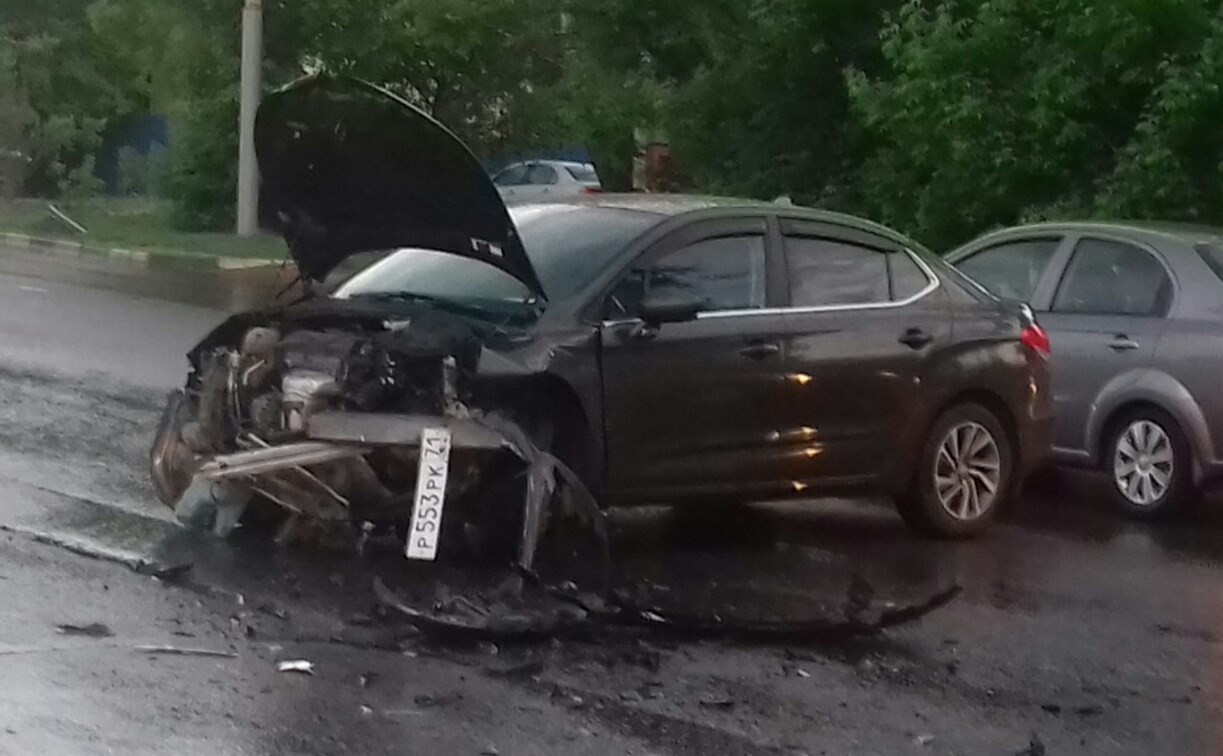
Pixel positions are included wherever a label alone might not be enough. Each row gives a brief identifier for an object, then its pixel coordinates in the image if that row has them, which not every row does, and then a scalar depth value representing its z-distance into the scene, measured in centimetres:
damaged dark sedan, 735
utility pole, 2538
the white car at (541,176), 3269
